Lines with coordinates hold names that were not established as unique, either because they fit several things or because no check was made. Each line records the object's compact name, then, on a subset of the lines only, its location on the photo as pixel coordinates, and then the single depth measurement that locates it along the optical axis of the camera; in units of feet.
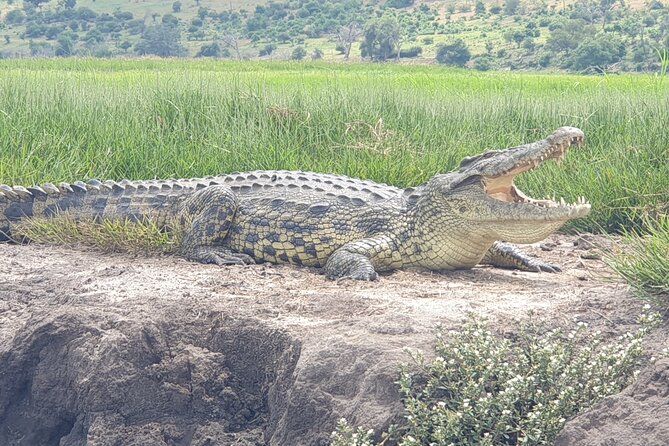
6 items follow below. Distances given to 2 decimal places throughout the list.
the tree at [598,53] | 125.70
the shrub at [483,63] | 177.58
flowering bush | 11.49
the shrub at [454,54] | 194.70
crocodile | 19.19
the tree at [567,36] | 167.73
